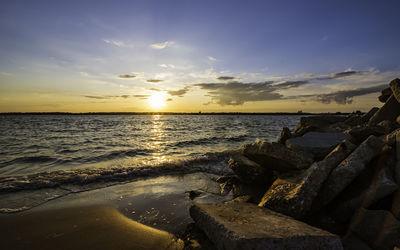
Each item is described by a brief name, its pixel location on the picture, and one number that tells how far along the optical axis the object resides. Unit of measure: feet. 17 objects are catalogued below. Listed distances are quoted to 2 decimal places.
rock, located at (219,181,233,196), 17.71
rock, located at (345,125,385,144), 16.99
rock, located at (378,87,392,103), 31.64
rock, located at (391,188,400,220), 8.50
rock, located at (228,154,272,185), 16.38
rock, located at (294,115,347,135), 36.49
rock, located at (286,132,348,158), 18.40
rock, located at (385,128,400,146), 12.13
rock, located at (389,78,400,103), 22.65
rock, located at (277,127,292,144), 24.55
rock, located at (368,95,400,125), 26.89
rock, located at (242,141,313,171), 13.57
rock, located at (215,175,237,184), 20.78
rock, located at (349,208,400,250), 7.97
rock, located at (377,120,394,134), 17.57
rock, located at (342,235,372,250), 8.28
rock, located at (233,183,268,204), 14.93
